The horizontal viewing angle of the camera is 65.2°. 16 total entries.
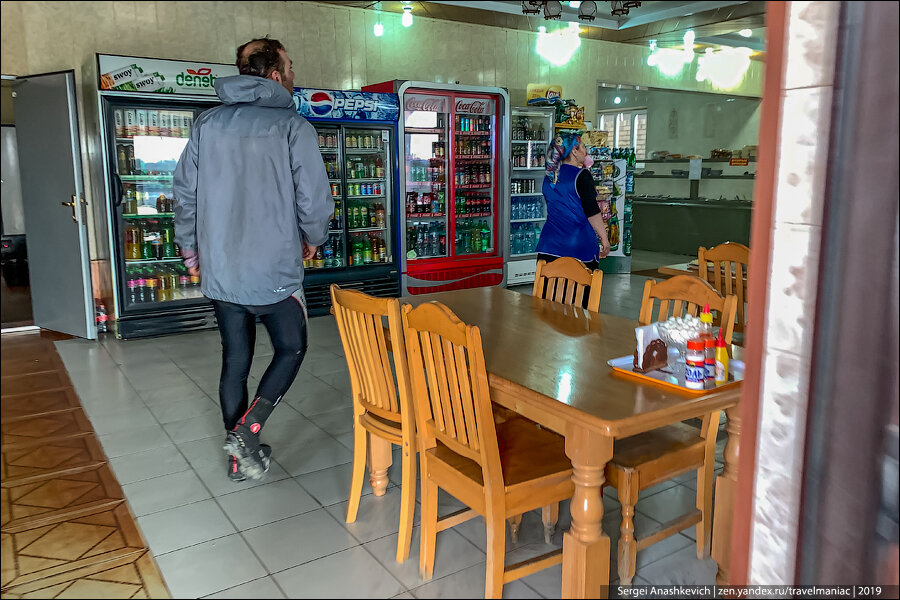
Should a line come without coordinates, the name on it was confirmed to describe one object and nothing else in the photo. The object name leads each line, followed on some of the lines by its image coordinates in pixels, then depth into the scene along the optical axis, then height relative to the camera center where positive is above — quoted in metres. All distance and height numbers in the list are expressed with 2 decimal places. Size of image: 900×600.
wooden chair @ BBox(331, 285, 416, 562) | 2.39 -0.72
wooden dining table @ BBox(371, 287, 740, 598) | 1.90 -0.61
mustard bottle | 2.10 -0.54
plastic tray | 2.05 -0.58
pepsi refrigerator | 6.33 -0.07
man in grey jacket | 2.84 -0.11
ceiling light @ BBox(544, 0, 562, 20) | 6.91 +1.69
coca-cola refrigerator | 7.04 -0.02
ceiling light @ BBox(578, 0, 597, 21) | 7.05 +1.71
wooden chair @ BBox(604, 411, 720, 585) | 2.20 -0.91
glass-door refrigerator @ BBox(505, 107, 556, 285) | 7.92 -0.03
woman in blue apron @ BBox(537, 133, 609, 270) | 4.21 -0.15
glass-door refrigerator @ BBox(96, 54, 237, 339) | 5.38 +0.04
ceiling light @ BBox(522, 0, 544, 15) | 6.73 +1.65
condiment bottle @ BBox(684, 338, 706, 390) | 2.04 -0.53
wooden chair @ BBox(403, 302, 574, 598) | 2.01 -0.86
